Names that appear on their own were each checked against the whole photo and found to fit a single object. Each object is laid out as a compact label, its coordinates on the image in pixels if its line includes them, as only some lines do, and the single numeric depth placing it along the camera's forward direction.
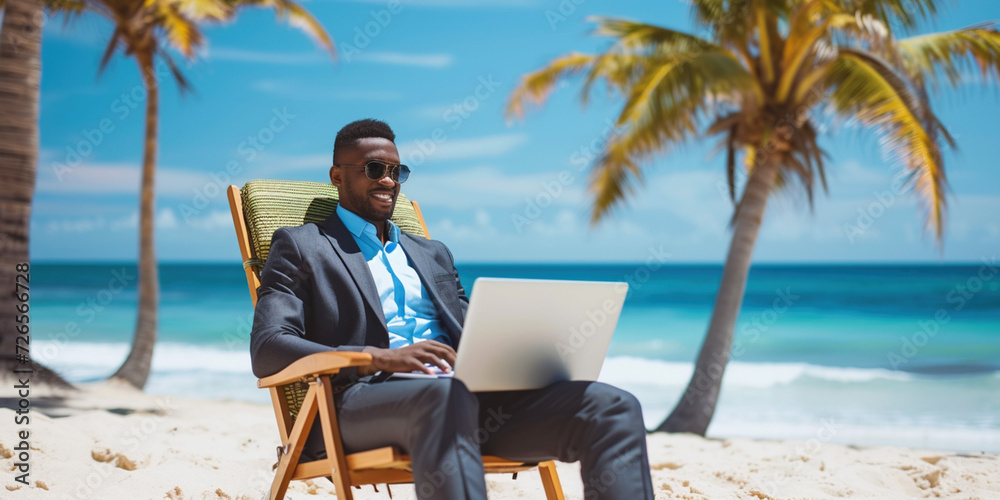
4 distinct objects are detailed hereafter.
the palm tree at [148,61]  9.15
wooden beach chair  2.23
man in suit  2.07
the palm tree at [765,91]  6.43
